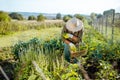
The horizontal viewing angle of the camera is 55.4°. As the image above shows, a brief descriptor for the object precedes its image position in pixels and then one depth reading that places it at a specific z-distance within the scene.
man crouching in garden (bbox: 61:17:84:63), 2.50
